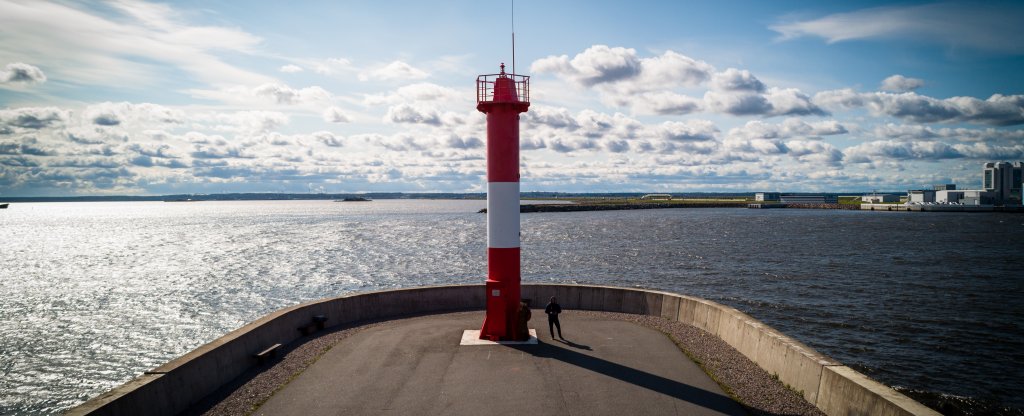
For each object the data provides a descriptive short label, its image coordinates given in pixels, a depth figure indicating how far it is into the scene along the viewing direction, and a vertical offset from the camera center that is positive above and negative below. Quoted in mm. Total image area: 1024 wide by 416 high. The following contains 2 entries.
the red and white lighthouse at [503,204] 15414 -231
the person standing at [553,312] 15914 -3118
